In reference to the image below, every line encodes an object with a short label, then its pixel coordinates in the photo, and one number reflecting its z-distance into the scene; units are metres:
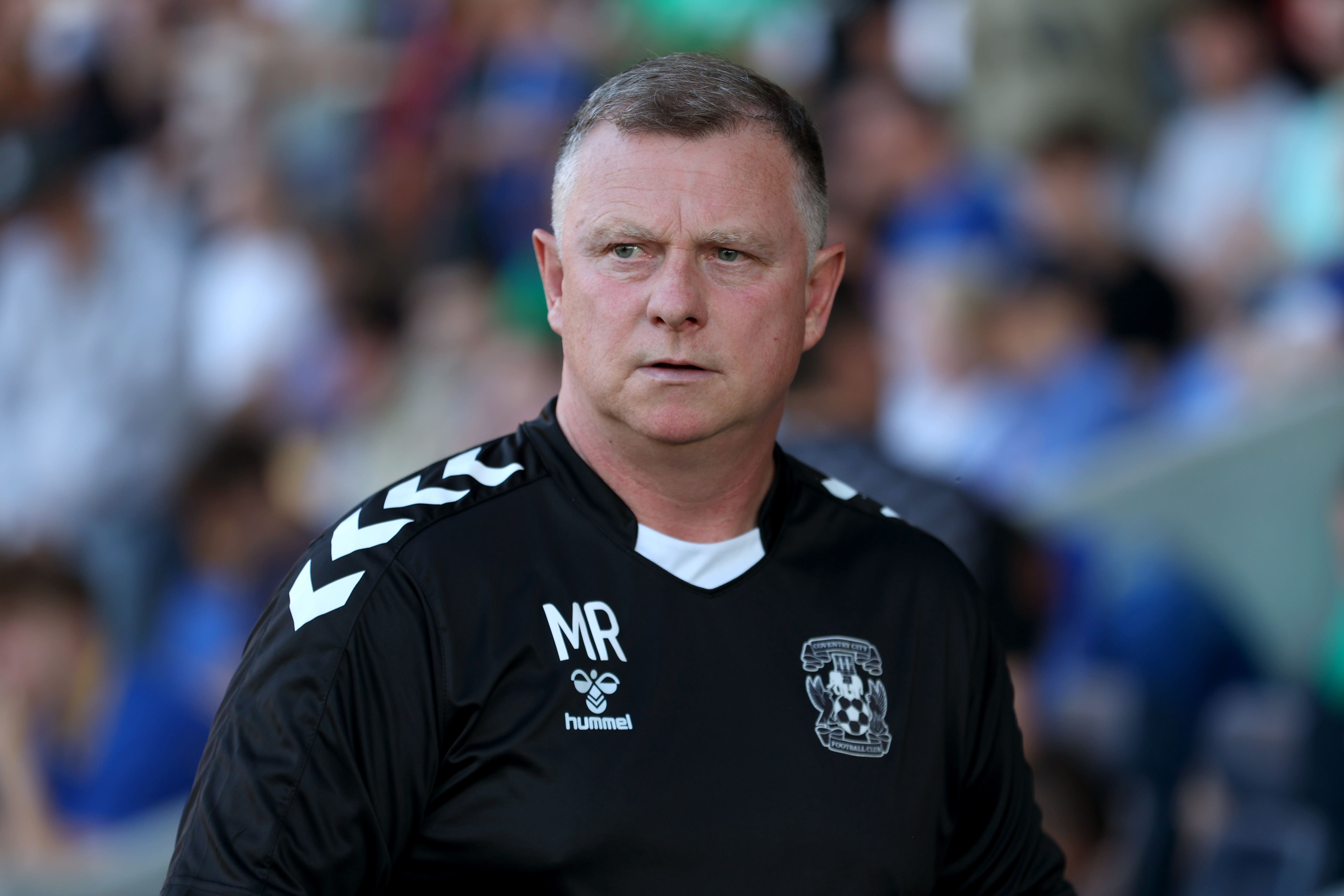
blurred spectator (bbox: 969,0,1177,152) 11.07
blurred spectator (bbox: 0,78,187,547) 14.14
